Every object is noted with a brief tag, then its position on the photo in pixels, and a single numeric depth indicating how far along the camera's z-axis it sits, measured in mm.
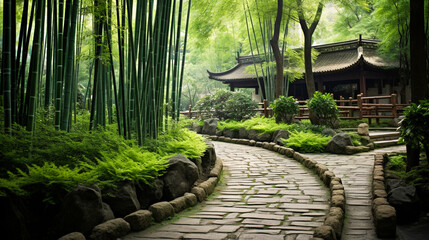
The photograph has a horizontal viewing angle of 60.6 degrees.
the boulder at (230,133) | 9570
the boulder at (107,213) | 2646
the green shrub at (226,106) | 10930
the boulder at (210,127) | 10406
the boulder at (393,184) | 3514
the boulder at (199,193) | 3643
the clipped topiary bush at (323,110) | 8359
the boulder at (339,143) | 6781
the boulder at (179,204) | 3262
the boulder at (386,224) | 2732
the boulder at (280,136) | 7720
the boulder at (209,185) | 3888
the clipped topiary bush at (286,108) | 8891
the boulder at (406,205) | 3139
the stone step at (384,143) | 7835
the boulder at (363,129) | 7844
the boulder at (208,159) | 4980
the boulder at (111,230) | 2428
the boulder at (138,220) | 2758
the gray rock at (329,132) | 7745
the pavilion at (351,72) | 13570
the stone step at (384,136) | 8539
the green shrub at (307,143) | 7000
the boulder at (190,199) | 3449
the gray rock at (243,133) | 9160
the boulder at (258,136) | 8383
